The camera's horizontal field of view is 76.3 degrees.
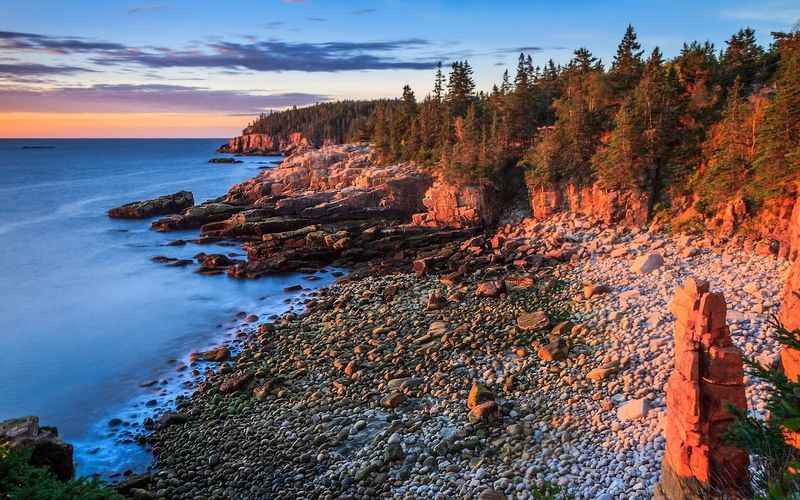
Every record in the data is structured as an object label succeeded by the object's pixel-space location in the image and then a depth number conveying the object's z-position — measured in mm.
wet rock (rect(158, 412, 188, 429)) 17905
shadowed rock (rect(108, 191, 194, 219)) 63959
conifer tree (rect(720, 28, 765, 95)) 35969
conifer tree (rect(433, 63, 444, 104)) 65381
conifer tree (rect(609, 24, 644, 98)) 40719
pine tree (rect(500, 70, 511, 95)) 54931
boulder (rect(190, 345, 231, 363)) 23227
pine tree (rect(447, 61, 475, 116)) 61750
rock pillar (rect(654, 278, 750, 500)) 9391
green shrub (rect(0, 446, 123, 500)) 9094
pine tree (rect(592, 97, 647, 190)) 32500
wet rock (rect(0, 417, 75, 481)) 14266
